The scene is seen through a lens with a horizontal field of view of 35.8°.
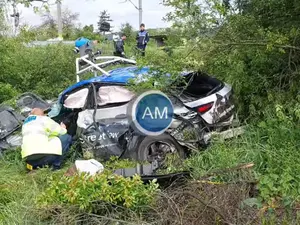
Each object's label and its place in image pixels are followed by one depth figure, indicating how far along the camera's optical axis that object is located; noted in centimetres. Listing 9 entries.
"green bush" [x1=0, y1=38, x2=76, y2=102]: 1022
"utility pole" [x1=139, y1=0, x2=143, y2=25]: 1501
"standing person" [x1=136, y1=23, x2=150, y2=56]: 1408
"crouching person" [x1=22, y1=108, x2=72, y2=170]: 585
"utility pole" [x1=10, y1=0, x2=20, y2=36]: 928
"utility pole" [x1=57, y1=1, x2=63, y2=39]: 1909
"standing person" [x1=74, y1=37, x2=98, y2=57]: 881
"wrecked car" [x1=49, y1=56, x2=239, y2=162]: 591
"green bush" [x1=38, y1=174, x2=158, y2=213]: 378
